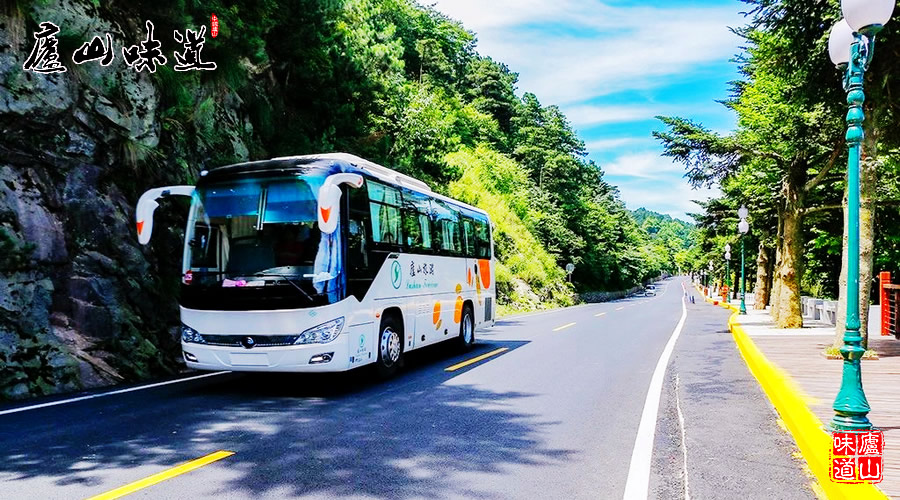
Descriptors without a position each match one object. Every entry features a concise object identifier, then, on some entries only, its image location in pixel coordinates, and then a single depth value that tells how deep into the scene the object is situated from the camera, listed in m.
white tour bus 8.72
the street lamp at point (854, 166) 5.74
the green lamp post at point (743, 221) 24.62
